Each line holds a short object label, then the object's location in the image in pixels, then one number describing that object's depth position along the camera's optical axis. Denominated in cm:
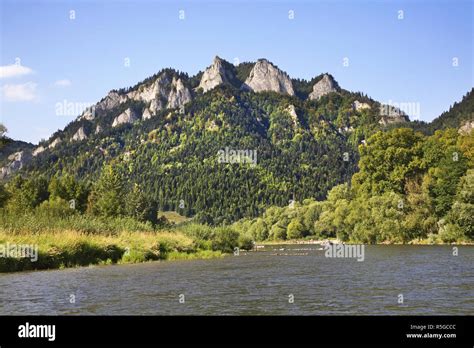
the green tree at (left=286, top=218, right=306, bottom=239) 13975
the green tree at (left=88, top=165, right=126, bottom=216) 7969
